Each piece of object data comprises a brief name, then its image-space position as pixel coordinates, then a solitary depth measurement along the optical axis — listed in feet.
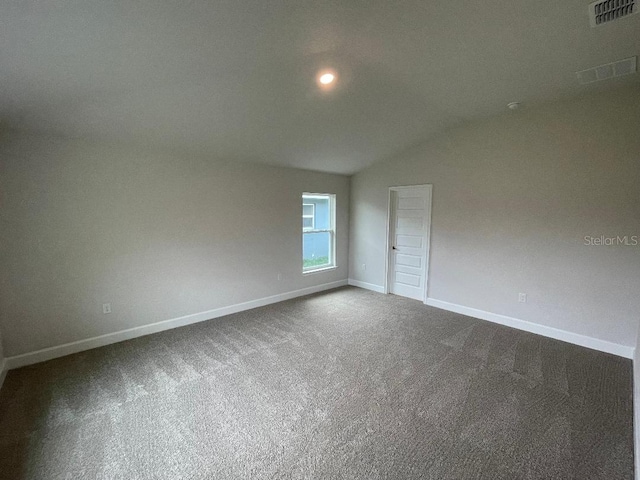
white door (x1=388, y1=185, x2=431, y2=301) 15.58
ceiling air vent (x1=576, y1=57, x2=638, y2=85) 8.07
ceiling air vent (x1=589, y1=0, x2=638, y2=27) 5.94
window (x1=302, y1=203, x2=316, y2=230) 17.35
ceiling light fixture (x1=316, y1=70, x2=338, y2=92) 8.43
